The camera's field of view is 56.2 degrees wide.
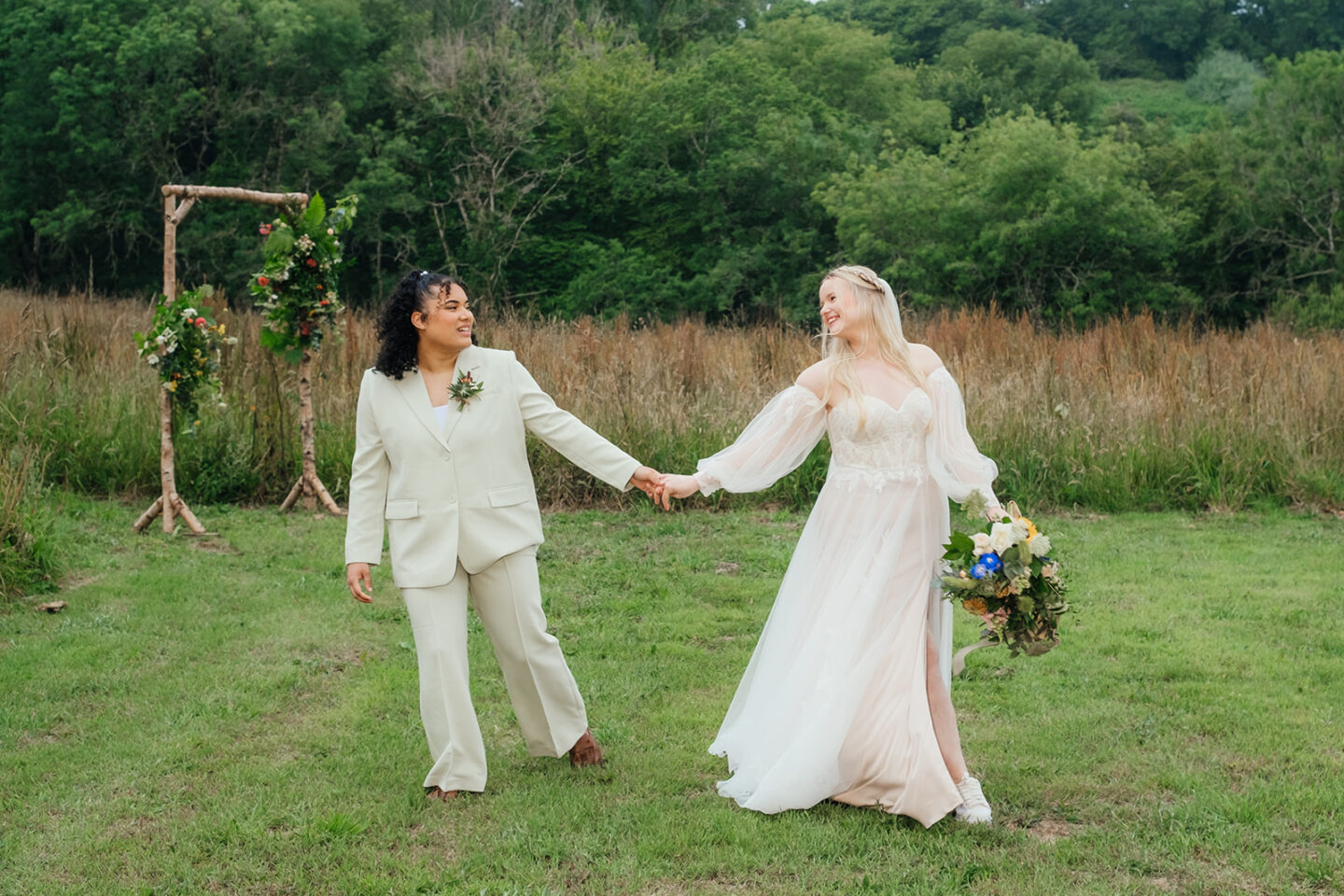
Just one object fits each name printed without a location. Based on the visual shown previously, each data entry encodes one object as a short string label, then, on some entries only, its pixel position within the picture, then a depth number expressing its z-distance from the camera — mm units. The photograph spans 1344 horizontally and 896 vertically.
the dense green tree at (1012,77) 44219
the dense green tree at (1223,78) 52031
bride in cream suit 4613
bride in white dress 4402
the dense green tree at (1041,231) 26844
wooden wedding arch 9711
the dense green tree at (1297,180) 28344
